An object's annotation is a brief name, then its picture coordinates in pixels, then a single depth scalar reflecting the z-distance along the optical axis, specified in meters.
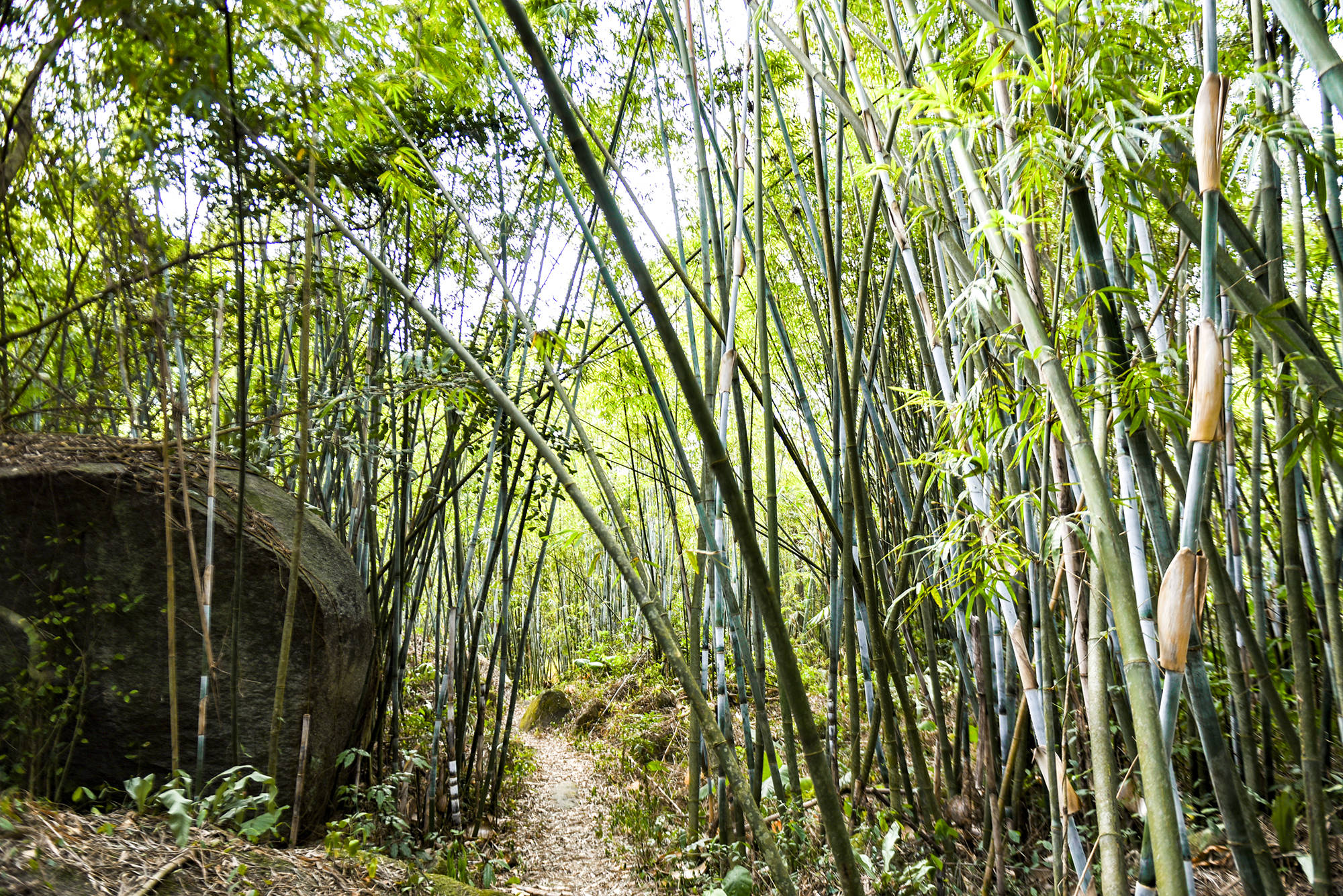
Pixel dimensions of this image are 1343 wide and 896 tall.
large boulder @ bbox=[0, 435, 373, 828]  2.35
